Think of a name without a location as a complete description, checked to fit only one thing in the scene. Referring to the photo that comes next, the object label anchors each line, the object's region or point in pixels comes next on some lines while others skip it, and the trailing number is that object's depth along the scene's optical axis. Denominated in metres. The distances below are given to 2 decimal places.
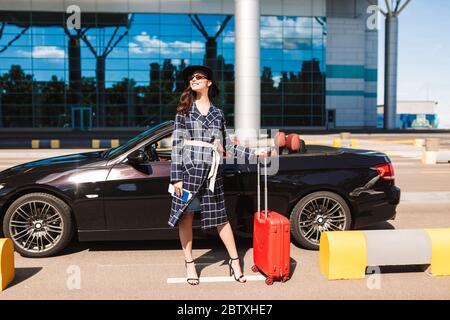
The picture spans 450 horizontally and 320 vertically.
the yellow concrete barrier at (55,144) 22.68
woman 4.12
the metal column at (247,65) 27.53
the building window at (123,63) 41.50
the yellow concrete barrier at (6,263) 4.10
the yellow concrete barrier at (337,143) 22.33
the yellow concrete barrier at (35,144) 22.71
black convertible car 4.94
